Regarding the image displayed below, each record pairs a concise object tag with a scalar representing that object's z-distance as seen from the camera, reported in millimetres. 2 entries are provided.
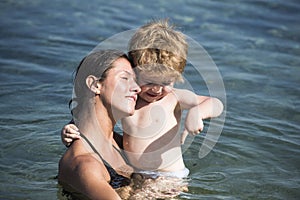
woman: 4041
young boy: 4340
